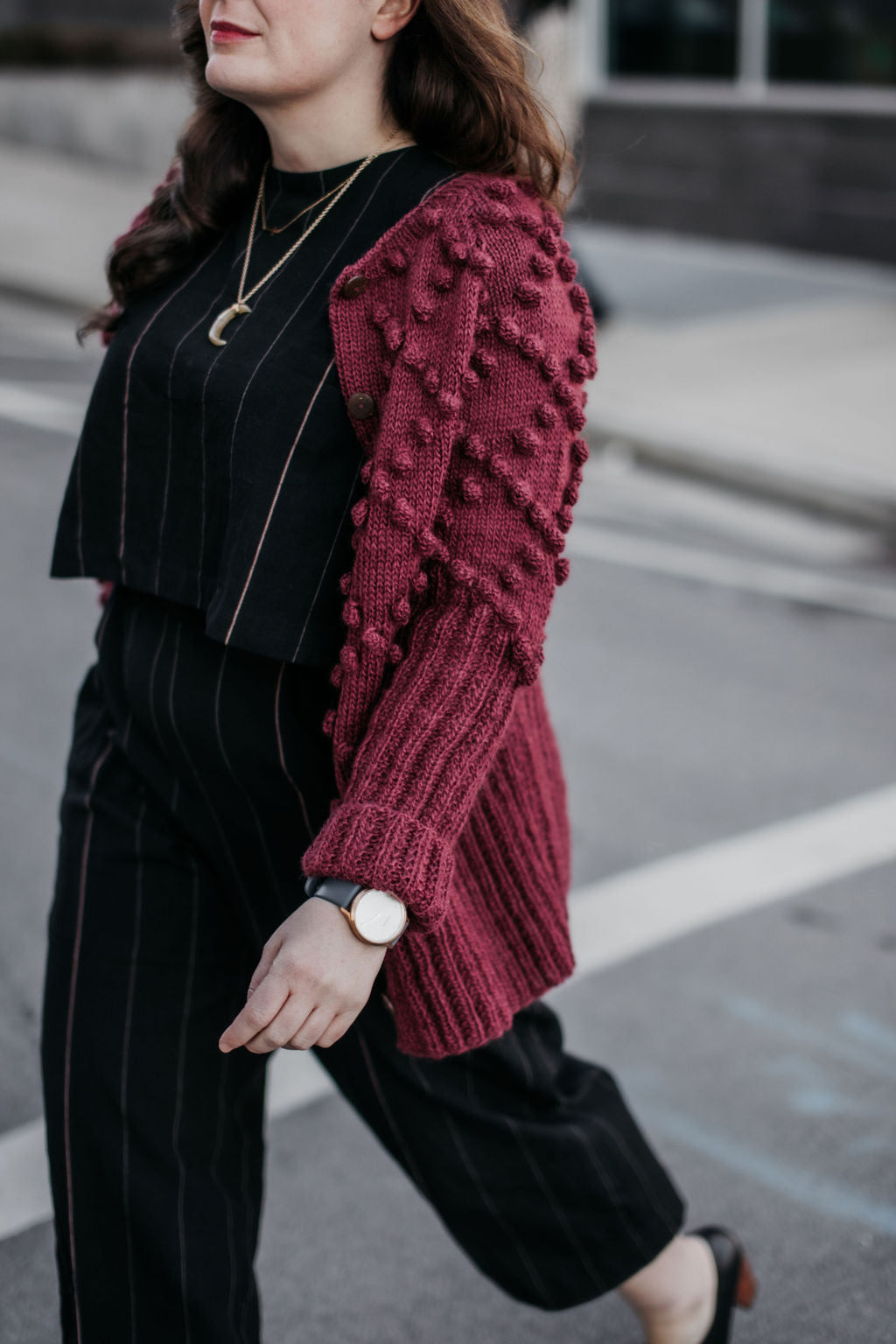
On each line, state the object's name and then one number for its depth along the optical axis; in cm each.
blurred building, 1264
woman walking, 166
